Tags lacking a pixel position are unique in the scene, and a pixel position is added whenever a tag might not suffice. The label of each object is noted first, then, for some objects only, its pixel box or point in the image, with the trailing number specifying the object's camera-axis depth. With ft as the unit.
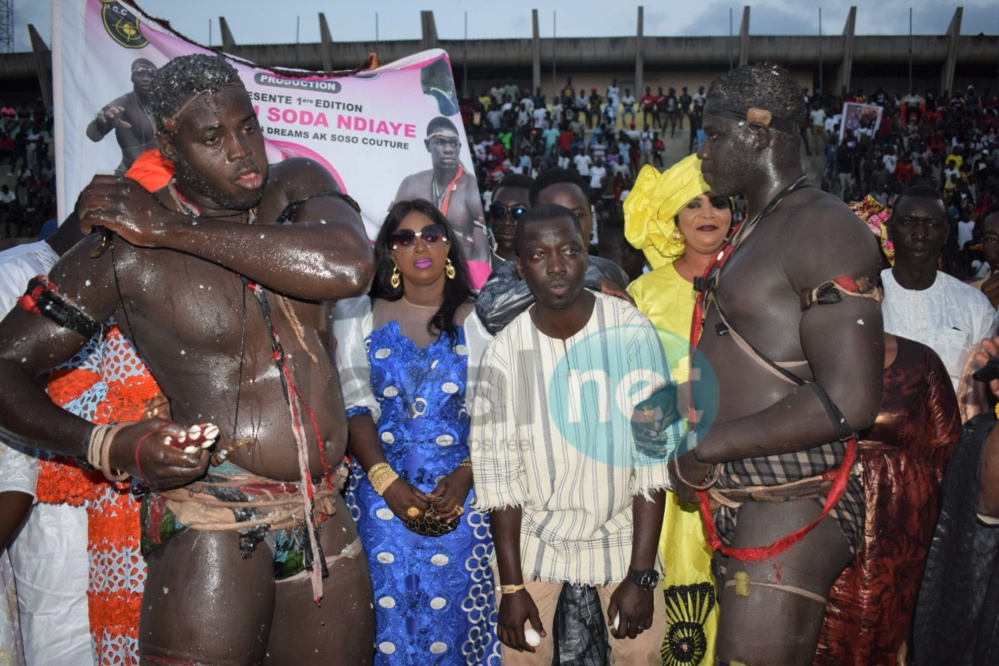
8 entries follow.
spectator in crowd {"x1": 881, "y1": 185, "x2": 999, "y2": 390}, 15.84
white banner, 15.26
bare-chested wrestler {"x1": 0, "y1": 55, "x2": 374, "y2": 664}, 7.41
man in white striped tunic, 10.84
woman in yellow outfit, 12.84
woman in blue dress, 11.98
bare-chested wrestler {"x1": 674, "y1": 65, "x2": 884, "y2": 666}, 8.11
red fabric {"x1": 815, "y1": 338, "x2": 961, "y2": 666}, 11.71
